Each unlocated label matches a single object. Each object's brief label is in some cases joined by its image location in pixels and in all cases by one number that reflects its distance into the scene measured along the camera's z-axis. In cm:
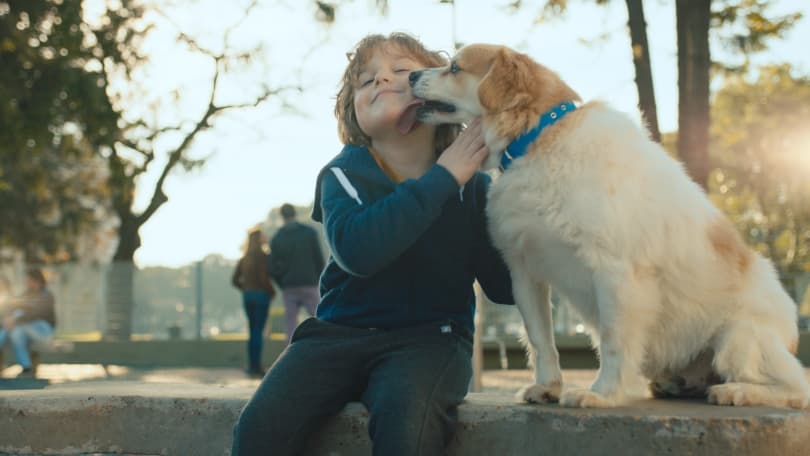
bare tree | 1859
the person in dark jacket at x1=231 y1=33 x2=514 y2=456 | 323
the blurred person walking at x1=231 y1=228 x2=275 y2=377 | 1298
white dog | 337
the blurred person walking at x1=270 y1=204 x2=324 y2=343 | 1220
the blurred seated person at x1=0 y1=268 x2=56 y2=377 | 1265
